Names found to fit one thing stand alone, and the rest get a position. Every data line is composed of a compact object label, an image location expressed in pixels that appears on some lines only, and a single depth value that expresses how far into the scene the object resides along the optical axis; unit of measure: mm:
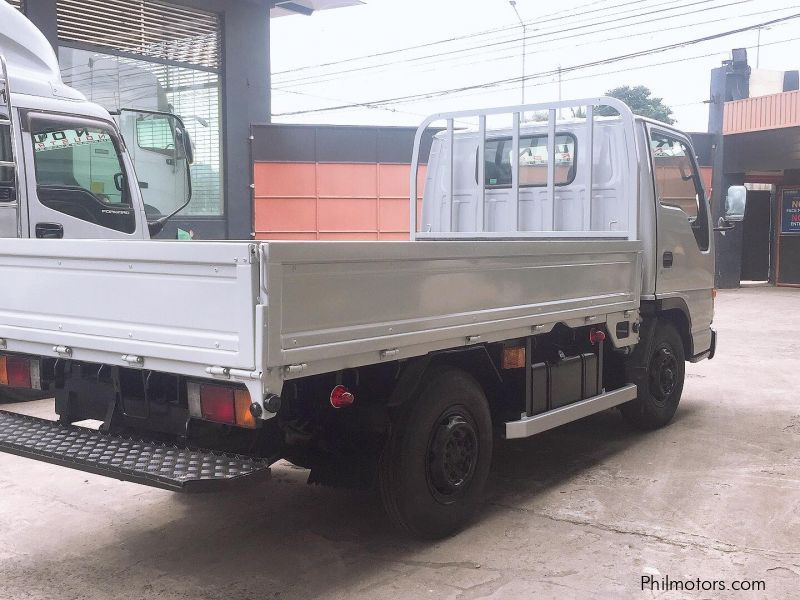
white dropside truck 3346
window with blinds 12789
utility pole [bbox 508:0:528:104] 24969
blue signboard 22734
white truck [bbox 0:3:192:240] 6805
